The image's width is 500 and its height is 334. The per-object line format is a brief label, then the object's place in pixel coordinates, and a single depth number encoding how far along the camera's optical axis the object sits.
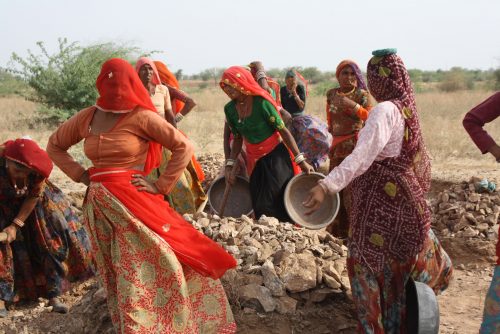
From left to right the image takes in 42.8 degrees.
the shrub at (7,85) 30.66
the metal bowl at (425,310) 3.22
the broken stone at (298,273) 4.16
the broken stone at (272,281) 4.13
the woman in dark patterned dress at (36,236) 4.75
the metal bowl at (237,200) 6.46
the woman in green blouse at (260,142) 5.46
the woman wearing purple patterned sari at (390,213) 3.28
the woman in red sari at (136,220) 3.48
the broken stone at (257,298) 4.07
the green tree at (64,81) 16.73
